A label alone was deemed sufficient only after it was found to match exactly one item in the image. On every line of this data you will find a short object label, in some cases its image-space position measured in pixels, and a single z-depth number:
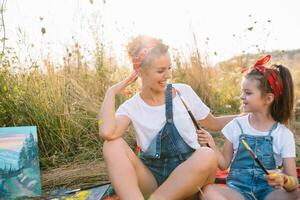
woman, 1.77
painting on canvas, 2.36
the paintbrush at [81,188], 2.19
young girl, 1.78
